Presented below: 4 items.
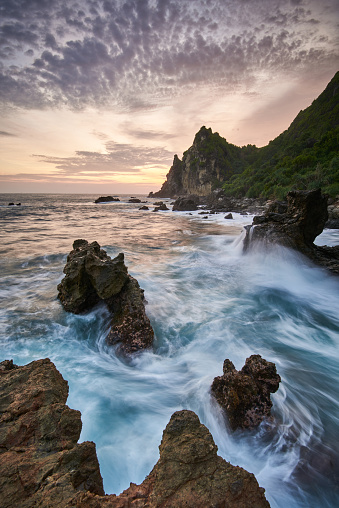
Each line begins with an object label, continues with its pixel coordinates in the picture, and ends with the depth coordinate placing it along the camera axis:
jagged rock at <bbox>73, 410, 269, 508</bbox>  1.48
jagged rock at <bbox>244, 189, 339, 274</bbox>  9.12
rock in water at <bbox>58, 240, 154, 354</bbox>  5.11
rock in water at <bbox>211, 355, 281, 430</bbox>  3.23
